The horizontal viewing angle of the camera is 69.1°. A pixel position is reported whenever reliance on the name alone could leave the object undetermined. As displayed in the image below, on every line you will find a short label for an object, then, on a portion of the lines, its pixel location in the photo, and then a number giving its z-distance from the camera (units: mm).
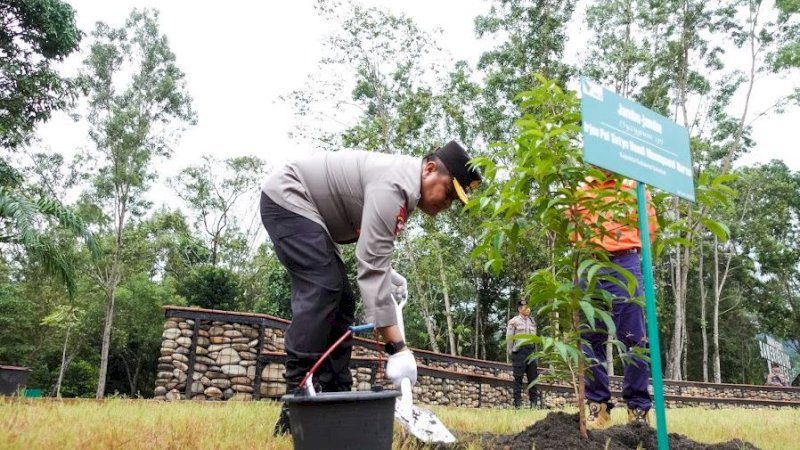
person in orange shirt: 3172
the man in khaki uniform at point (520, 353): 9812
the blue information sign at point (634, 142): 2043
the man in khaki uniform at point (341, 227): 2062
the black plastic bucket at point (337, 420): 1775
